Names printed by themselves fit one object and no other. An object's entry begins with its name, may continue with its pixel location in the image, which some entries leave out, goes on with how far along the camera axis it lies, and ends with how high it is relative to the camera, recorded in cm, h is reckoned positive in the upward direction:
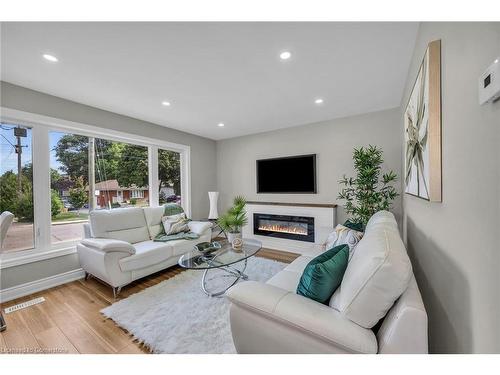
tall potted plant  285 -5
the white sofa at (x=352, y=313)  83 -64
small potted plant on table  280 -49
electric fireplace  379 -82
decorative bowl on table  246 -77
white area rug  155 -120
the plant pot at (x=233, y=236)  262 -66
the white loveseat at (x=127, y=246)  229 -77
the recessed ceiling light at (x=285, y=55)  182 +119
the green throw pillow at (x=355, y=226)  220 -47
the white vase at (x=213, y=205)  462 -42
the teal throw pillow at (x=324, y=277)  115 -53
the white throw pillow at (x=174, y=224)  332 -62
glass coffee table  219 -83
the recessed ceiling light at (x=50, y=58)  180 +119
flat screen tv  388 +22
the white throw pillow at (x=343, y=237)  193 -52
